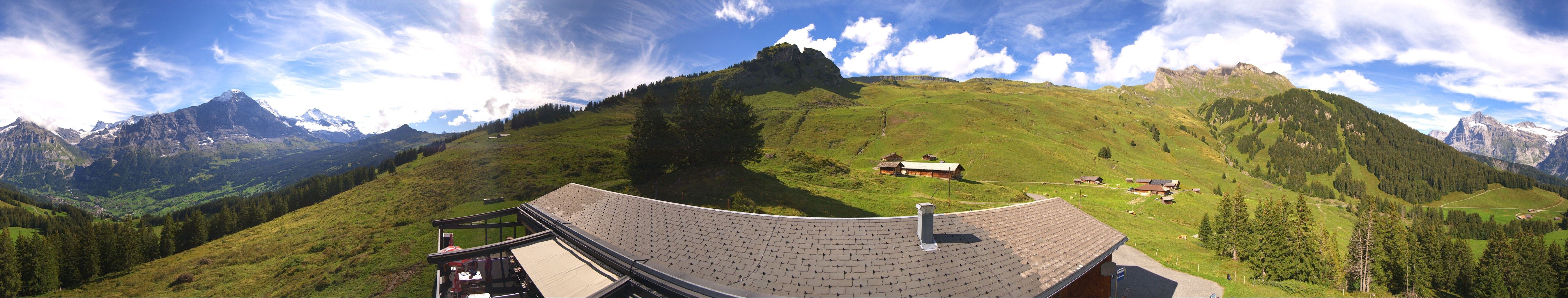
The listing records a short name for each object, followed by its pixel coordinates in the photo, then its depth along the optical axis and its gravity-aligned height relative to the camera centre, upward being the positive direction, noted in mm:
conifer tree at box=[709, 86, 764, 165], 40219 +1426
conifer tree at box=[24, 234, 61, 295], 34969 -10833
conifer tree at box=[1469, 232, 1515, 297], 38688 -9396
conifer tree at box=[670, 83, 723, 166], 39500 +1174
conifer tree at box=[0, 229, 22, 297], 33781 -10928
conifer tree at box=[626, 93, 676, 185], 38312 -200
